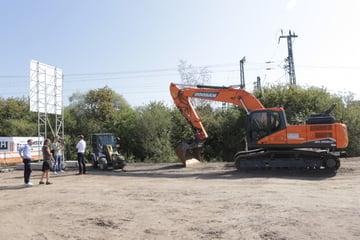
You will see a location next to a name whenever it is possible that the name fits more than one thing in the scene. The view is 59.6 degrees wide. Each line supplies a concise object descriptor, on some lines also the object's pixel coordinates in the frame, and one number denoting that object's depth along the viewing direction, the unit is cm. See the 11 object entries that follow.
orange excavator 1226
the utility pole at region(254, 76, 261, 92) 4292
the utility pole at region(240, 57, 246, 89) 3924
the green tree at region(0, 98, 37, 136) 3003
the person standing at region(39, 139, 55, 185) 1148
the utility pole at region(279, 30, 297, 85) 3269
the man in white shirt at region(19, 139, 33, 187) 1133
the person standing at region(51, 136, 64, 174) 1526
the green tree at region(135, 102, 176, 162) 2270
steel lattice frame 1845
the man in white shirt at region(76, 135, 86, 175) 1438
